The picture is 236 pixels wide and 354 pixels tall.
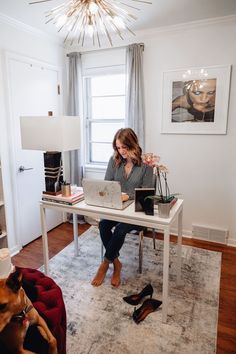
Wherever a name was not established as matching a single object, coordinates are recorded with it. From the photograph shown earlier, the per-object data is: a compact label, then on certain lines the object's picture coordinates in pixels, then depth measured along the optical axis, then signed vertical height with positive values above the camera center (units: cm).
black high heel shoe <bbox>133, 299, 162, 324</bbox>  185 -134
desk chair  237 -113
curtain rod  312 +91
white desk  173 -66
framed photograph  275 +26
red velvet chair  112 -81
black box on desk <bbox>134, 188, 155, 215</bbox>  181 -53
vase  176 -57
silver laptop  186 -50
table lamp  208 -12
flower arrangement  179 -33
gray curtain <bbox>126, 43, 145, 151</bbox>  299 +38
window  341 +15
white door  274 +11
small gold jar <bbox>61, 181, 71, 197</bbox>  214 -53
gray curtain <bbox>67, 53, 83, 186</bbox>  334 +30
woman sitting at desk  224 -49
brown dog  85 -63
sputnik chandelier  156 +71
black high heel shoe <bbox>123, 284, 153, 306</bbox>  202 -134
